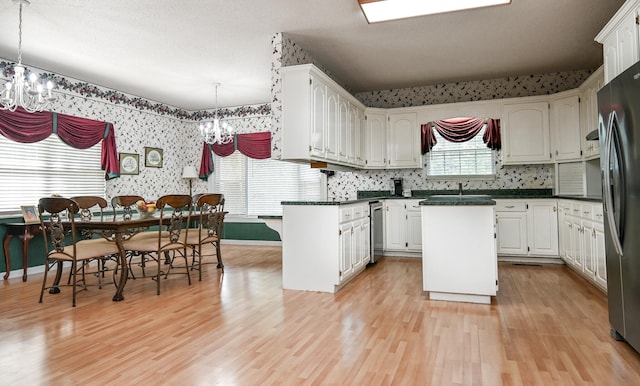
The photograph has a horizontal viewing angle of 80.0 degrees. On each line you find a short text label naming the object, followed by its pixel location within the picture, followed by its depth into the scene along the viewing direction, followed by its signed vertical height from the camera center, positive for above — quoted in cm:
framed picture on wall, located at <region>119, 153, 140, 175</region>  623 +66
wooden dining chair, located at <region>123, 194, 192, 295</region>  396 -39
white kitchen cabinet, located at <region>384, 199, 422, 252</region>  573 -40
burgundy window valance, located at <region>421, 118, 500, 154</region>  572 +105
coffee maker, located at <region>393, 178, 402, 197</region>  620 +21
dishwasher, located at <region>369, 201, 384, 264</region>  510 -41
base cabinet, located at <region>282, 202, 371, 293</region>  385 -48
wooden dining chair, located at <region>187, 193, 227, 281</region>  450 -29
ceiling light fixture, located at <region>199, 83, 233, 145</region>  748 +130
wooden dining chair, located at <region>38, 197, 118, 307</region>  349 -41
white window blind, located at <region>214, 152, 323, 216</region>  718 +34
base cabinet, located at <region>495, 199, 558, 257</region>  514 -41
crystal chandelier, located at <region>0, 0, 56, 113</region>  347 +113
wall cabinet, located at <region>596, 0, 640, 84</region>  247 +109
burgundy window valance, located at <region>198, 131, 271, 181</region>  725 +104
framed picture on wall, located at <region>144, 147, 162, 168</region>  673 +82
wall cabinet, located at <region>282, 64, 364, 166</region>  409 +96
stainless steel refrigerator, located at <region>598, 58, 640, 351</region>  214 +1
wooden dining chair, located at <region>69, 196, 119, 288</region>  425 -4
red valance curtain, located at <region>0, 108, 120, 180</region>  471 +101
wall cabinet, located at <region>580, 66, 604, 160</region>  449 +108
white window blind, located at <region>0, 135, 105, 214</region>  479 +45
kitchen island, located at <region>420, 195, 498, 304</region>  336 -47
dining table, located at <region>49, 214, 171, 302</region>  364 -24
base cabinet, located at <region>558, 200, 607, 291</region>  352 -45
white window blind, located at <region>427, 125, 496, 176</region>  594 +63
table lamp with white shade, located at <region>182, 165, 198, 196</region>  722 +57
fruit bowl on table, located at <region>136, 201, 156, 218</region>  425 -7
